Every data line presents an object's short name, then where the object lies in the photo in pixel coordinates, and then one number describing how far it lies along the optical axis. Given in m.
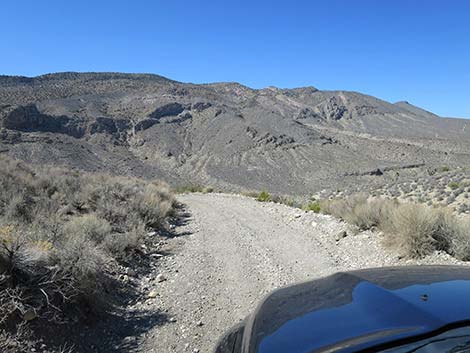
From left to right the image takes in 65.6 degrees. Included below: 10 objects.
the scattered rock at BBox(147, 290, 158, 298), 6.32
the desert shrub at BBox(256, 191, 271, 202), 20.41
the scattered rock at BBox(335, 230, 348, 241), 9.95
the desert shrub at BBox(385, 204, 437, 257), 7.62
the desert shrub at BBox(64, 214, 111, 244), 7.66
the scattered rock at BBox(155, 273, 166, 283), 7.12
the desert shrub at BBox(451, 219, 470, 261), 7.29
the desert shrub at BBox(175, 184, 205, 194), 29.15
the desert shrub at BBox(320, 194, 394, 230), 10.12
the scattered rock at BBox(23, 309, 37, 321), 4.18
